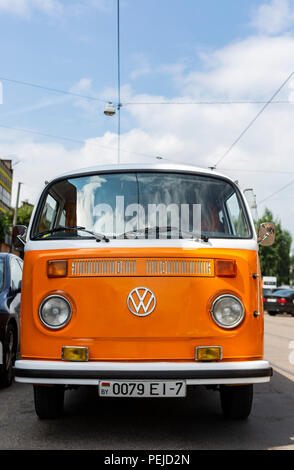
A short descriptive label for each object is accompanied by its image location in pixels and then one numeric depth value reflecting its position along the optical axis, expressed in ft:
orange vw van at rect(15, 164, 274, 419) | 13.87
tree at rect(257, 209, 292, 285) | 264.31
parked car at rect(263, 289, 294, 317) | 95.09
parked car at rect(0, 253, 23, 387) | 21.56
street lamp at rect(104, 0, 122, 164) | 71.41
